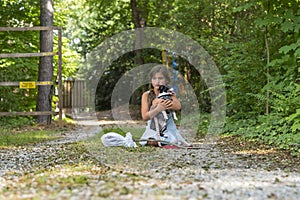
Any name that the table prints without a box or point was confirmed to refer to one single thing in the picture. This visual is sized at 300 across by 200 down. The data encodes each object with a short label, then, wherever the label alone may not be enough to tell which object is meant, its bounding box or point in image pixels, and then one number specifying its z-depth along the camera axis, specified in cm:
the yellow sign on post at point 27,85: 1216
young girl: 758
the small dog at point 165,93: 762
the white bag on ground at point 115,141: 755
